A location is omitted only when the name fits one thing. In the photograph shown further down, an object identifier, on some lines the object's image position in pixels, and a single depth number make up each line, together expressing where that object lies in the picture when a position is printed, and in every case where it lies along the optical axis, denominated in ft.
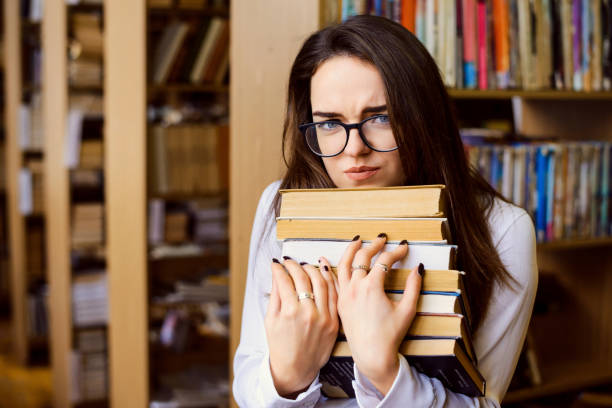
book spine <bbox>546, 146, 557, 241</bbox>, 6.60
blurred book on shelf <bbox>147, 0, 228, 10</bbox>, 9.27
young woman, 3.13
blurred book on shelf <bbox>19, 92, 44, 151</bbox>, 13.58
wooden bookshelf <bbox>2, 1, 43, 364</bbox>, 13.61
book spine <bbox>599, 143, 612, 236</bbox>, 6.95
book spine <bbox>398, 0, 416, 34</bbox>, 5.63
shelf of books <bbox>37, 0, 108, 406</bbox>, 10.38
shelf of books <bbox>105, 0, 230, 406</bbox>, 9.36
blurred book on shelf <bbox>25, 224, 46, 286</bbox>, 14.24
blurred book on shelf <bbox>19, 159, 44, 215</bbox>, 13.20
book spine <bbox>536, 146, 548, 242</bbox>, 6.56
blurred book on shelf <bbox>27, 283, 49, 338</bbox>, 13.89
